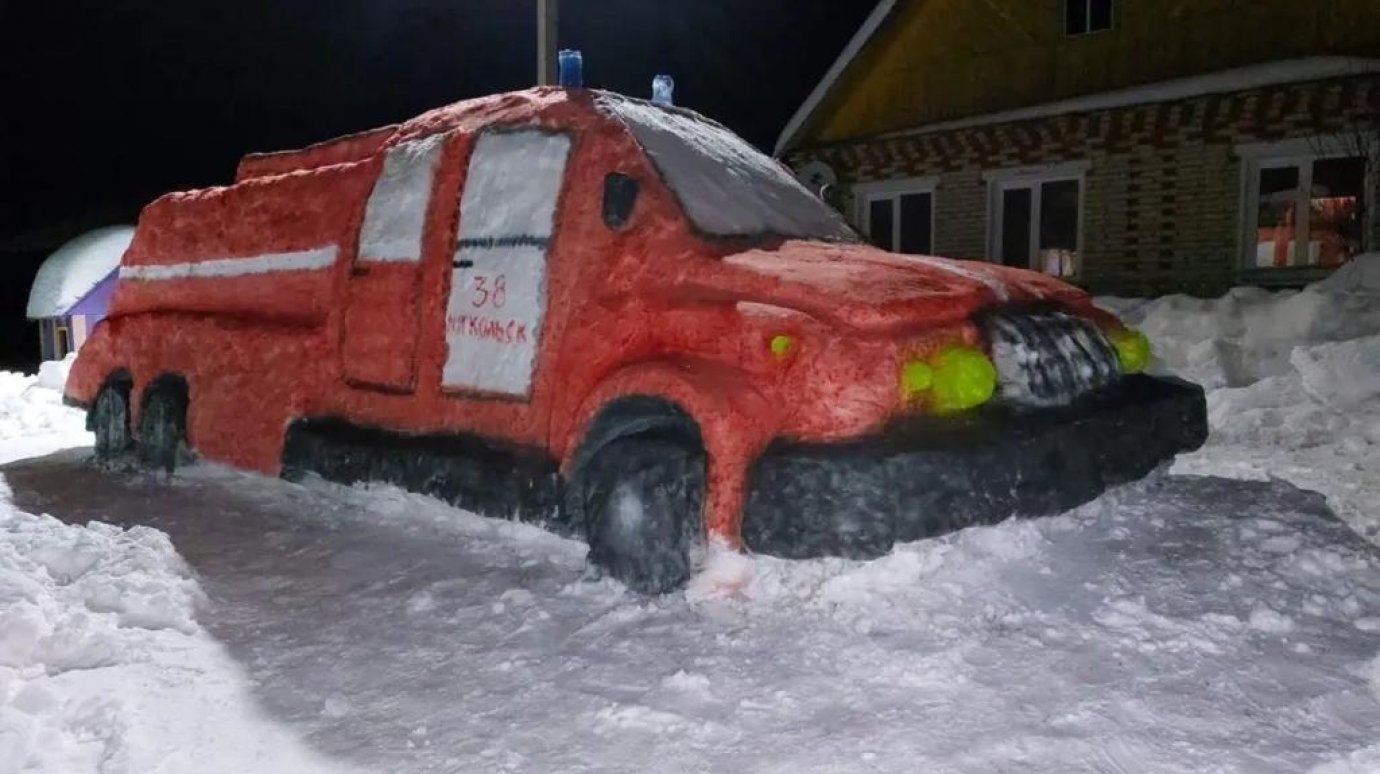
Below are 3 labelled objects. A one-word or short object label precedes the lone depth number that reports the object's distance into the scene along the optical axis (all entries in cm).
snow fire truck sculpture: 332
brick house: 1141
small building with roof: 1284
